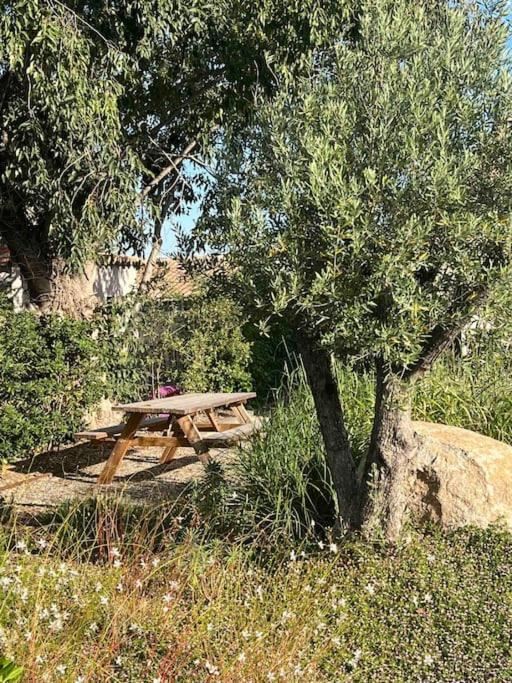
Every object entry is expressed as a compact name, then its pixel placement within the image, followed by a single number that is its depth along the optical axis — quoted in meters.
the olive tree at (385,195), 3.25
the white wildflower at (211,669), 2.69
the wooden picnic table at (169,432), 6.52
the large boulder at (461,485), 4.56
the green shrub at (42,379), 7.45
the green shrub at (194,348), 11.02
